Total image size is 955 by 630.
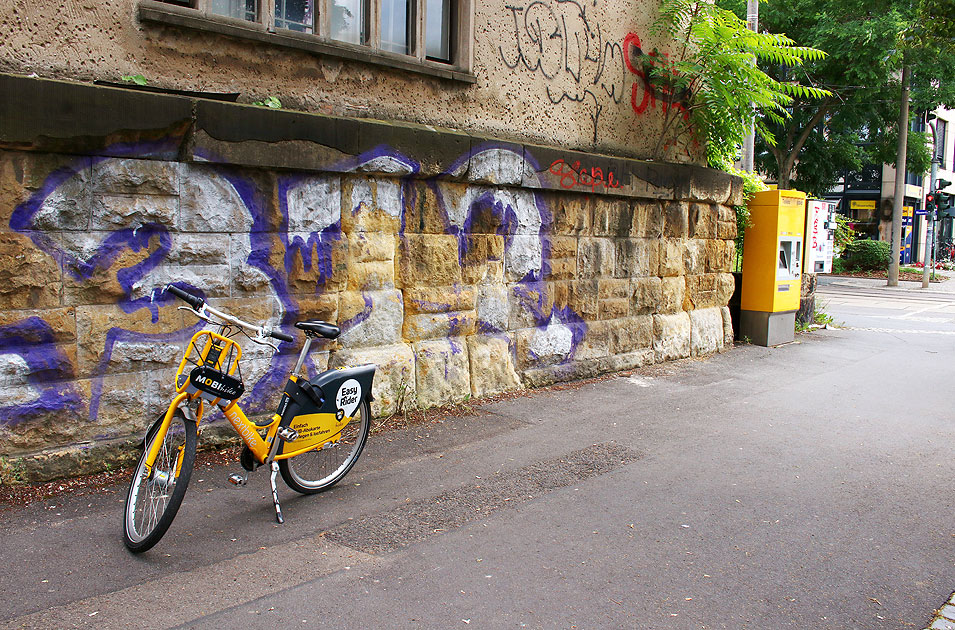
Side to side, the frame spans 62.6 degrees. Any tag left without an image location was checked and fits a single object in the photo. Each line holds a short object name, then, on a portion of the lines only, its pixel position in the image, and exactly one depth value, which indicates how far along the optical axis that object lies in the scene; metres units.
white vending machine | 11.61
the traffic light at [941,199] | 28.05
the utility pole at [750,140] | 12.77
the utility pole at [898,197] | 24.48
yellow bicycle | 3.90
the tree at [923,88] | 22.42
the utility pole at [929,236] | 25.20
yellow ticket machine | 10.95
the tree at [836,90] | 21.81
